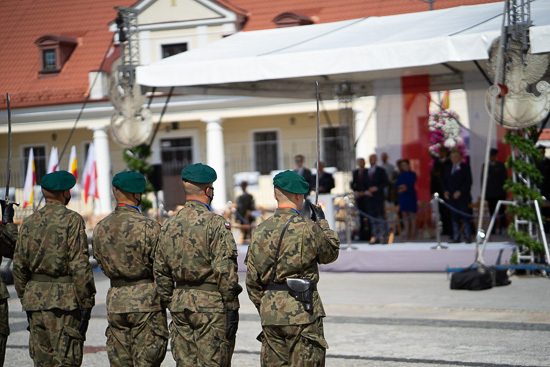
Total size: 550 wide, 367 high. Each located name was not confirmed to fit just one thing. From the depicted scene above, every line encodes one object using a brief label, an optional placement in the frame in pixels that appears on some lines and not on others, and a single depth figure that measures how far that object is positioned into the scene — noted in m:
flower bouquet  20.77
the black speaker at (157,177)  21.56
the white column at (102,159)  31.20
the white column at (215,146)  29.98
